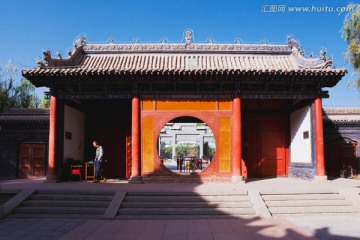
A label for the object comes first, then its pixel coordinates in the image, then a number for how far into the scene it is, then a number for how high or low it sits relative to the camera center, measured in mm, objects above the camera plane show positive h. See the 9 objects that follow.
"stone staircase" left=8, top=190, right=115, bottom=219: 7332 -1507
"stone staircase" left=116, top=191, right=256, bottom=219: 7230 -1501
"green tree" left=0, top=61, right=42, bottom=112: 20266 +3527
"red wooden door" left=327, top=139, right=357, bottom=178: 13219 -655
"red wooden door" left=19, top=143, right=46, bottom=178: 13227 -679
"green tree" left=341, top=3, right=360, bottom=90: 10625 +3818
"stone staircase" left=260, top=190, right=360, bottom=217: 7340 -1486
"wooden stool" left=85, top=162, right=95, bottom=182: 10875 -944
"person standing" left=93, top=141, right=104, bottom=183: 10359 -571
